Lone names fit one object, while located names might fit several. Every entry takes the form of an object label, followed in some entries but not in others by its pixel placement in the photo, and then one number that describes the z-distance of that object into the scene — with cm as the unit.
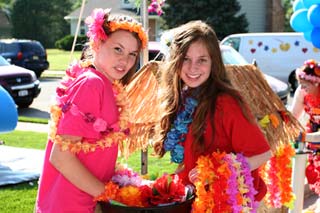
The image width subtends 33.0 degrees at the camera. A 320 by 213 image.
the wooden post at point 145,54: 380
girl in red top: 233
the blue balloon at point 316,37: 471
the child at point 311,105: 484
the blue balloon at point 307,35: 496
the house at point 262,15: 3244
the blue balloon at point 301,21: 498
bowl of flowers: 209
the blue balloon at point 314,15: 461
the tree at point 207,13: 2845
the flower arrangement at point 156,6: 393
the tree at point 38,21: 4822
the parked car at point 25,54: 2036
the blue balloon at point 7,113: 629
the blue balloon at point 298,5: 527
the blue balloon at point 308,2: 477
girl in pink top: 203
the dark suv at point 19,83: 1262
